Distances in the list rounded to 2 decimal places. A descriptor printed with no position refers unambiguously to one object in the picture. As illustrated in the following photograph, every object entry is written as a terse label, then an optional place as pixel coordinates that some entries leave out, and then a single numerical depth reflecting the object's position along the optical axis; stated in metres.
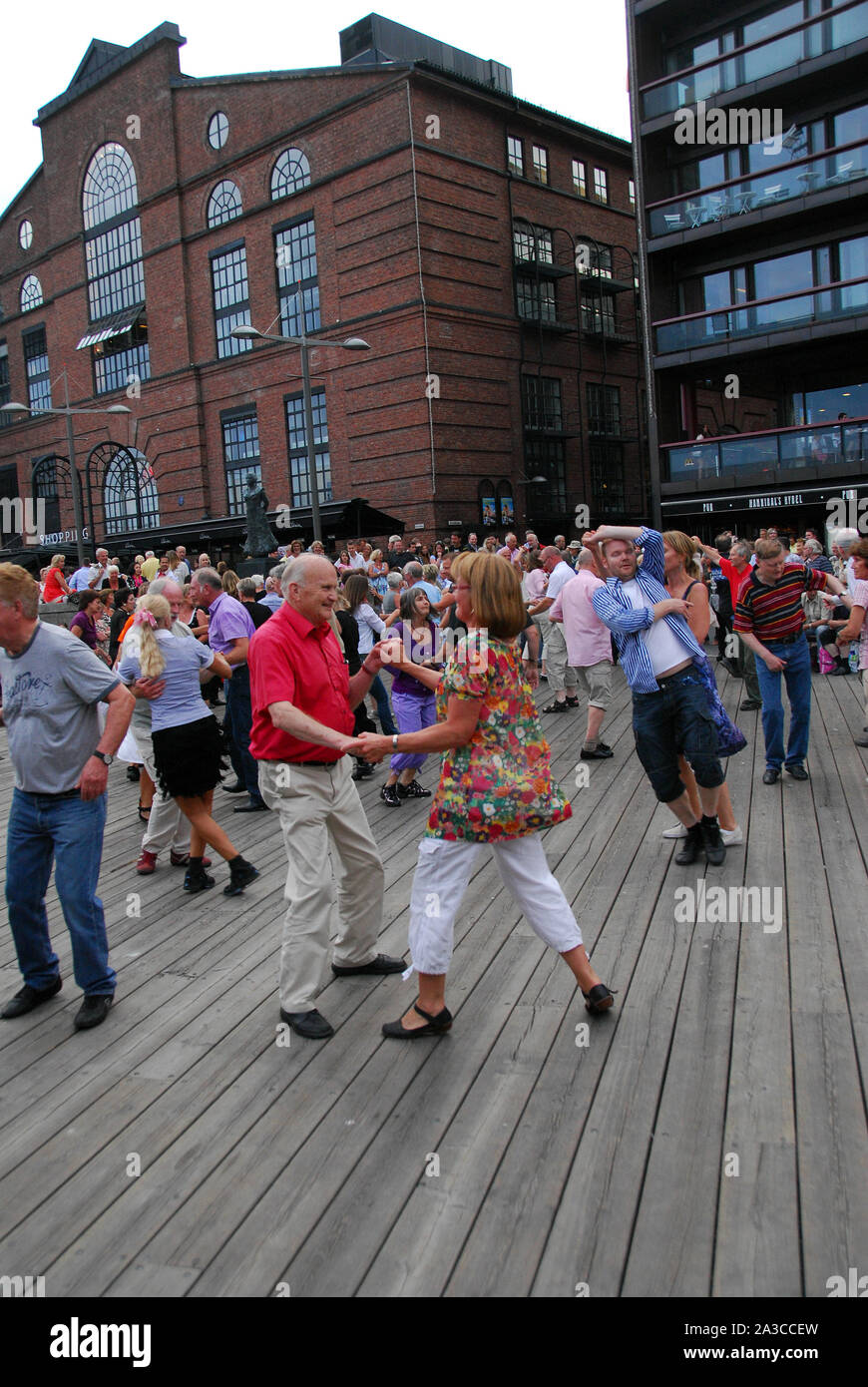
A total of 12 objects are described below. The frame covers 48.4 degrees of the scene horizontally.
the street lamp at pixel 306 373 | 16.28
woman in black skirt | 5.63
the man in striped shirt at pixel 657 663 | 5.40
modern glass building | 20.88
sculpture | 17.66
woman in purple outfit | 7.86
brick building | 25.02
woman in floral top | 3.52
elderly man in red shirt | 3.93
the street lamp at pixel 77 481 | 21.23
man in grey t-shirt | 4.12
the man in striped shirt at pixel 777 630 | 6.90
